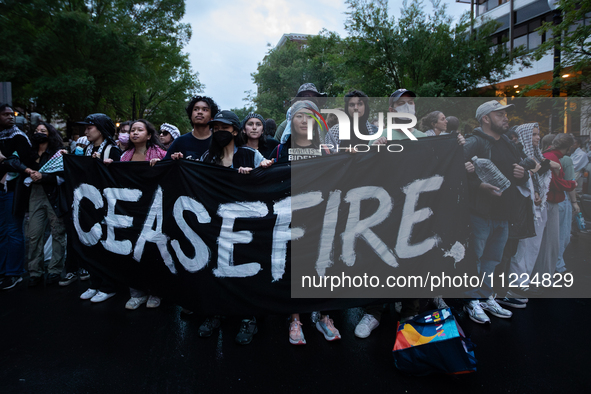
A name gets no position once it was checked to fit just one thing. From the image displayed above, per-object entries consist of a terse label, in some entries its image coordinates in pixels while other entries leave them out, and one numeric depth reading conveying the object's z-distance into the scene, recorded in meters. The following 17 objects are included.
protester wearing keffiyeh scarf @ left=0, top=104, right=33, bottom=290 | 4.12
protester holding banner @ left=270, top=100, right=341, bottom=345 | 3.14
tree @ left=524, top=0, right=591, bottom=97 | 6.45
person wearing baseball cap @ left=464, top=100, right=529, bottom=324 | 3.52
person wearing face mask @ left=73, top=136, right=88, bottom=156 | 5.97
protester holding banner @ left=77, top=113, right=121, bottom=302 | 3.79
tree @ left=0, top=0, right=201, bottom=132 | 13.16
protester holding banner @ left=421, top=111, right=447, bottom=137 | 4.12
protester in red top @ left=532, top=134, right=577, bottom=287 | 4.18
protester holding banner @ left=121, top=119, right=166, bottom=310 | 3.67
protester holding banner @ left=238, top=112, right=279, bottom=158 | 4.31
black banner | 2.93
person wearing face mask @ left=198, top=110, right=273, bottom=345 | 3.11
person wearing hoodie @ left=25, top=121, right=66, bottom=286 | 4.11
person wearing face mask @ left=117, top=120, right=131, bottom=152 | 4.92
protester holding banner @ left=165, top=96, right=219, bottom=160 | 3.61
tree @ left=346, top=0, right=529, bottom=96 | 13.52
